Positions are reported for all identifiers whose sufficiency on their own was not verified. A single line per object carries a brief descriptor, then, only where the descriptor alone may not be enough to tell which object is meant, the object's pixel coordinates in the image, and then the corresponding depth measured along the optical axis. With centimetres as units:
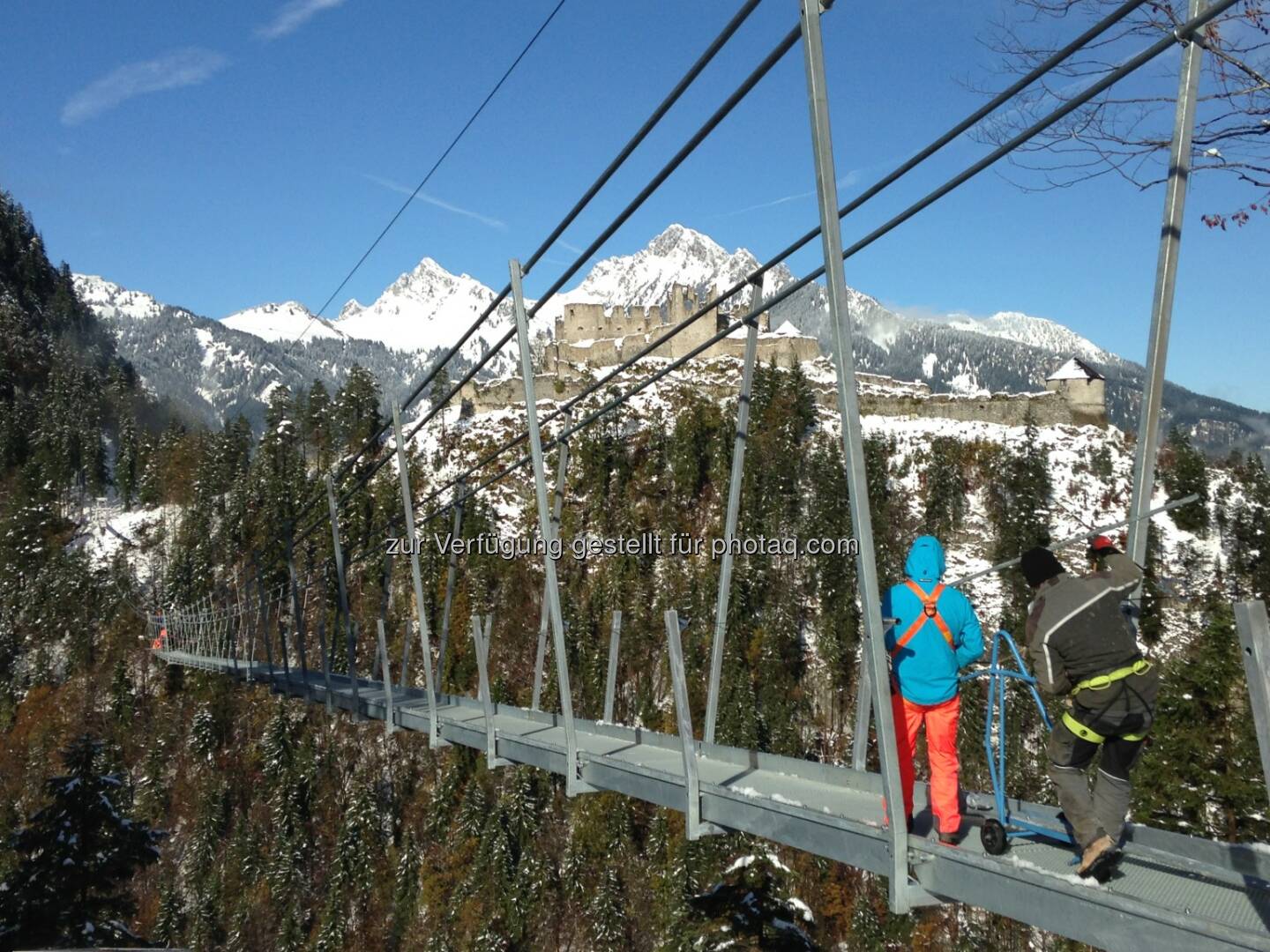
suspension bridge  296
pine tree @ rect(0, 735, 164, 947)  1311
